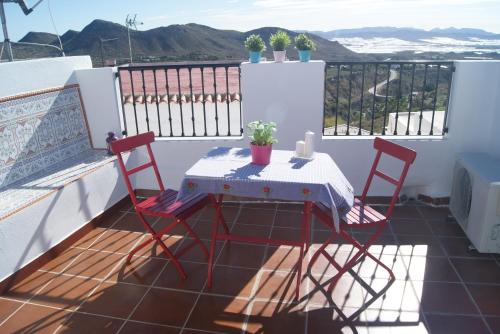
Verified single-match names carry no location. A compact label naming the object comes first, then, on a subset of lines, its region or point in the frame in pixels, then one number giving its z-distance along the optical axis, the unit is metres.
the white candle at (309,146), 2.73
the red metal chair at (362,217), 2.48
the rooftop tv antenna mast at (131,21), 6.56
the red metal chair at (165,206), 2.70
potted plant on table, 2.58
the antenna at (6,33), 3.54
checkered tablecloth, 2.30
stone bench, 3.14
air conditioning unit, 2.83
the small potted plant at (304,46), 3.63
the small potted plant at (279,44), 3.64
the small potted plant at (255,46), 3.69
